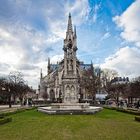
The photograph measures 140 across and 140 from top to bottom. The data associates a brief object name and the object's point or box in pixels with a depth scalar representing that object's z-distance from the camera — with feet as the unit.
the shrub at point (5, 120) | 37.78
